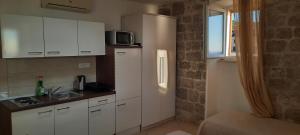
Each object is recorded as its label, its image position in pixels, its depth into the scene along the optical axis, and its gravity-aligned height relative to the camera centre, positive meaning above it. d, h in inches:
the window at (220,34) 138.9 +18.2
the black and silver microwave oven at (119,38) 128.2 +14.7
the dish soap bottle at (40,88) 112.1 -14.3
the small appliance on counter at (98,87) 125.1 -15.7
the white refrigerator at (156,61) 136.7 -0.2
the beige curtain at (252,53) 113.5 +4.1
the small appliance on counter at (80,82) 125.6 -12.7
